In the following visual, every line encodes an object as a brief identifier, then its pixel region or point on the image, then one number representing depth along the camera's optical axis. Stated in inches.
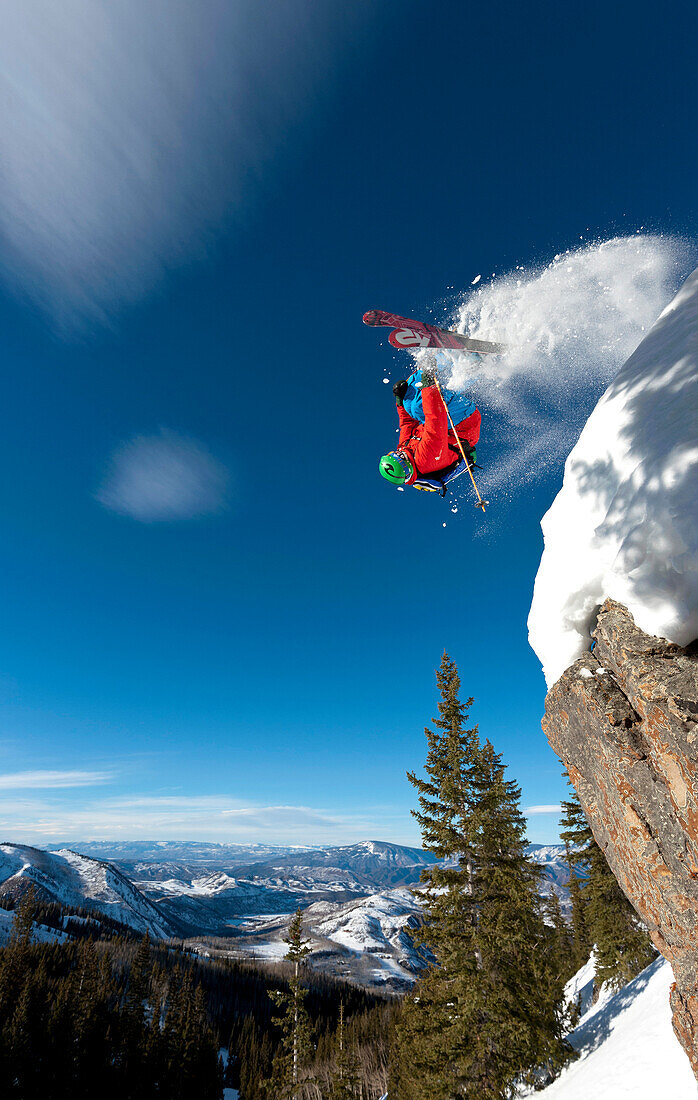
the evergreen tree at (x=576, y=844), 885.8
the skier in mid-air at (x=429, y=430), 328.8
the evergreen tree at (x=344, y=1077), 896.5
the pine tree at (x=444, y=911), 456.1
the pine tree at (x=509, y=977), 431.5
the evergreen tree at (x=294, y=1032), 970.1
